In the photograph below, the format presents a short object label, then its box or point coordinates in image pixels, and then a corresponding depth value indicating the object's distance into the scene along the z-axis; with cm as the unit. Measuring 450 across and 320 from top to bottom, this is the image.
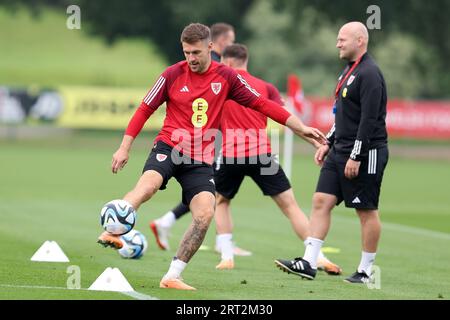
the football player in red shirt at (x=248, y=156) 1230
